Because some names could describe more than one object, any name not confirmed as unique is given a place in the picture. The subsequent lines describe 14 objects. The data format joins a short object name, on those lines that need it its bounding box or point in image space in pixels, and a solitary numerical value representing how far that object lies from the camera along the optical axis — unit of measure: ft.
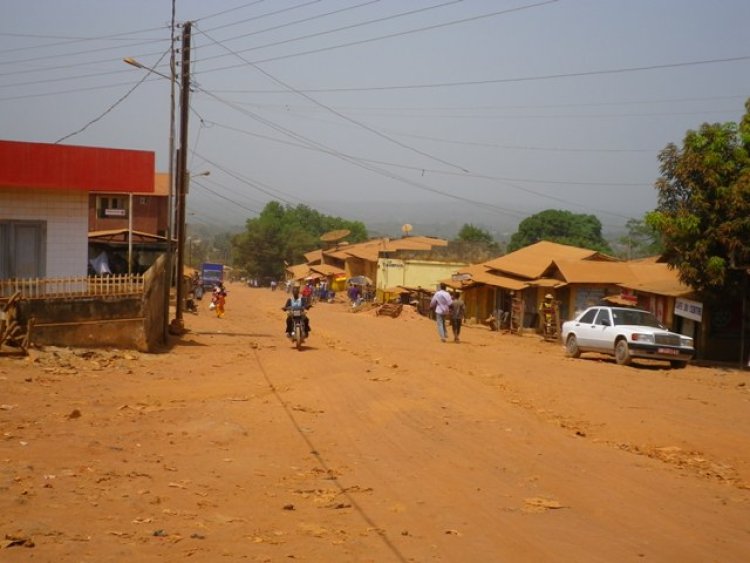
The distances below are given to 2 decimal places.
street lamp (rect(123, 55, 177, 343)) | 76.28
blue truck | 257.75
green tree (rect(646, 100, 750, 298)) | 78.33
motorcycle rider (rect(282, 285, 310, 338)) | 73.36
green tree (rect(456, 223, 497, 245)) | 313.55
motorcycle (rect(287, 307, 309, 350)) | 73.56
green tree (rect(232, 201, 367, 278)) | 350.64
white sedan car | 74.13
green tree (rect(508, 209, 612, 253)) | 304.09
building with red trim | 68.85
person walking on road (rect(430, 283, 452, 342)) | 86.63
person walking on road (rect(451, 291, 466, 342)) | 89.45
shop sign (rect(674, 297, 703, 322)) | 86.69
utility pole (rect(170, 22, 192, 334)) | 81.51
